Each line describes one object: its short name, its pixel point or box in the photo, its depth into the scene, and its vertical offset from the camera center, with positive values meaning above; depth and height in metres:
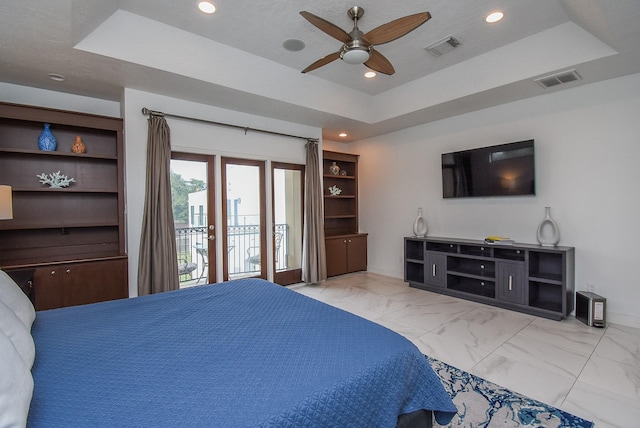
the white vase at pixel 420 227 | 4.99 -0.27
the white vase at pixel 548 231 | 3.62 -0.28
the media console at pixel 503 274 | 3.47 -0.84
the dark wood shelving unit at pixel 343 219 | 5.57 -0.15
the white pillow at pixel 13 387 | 0.77 -0.48
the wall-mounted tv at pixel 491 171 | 3.86 +0.54
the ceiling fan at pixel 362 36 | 2.24 +1.43
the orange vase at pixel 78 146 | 3.37 +0.79
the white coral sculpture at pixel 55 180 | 3.34 +0.42
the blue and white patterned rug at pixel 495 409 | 1.81 -1.29
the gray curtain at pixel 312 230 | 4.97 -0.29
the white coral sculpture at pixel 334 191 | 5.91 +0.42
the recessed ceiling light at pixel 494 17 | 2.87 +1.89
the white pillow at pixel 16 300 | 1.38 -0.41
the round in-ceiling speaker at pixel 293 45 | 3.29 +1.90
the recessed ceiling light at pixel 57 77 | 3.15 +1.50
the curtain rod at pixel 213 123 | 3.56 +1.25
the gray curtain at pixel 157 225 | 3.47 -0.12
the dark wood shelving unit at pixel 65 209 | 3.05 +0.09
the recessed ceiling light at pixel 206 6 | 2.68 +1.90
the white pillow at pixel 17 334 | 1.09 -0.44
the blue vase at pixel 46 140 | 3.20 +0.82
